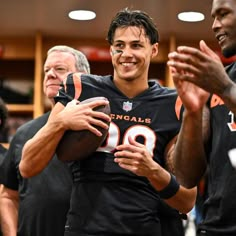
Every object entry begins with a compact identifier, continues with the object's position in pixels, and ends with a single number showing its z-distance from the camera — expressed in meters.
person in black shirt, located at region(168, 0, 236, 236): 1.79
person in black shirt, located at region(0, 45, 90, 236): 2.78
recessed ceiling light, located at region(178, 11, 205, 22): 4.56
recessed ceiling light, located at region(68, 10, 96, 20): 4.62
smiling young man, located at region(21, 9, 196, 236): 2.23
